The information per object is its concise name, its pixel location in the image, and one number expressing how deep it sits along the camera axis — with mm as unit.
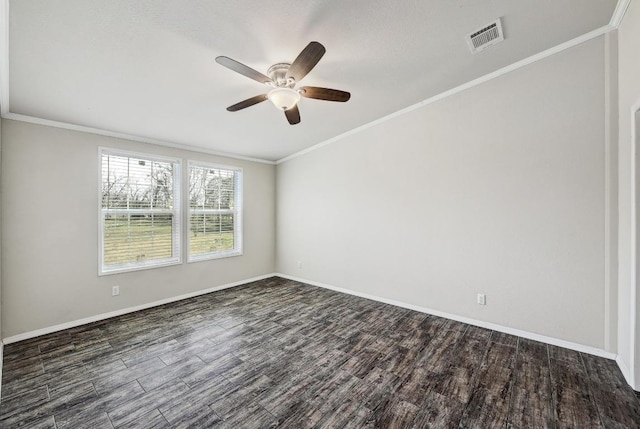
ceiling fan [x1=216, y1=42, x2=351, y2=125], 1922
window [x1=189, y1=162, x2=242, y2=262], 4375
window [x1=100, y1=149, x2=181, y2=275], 3473
